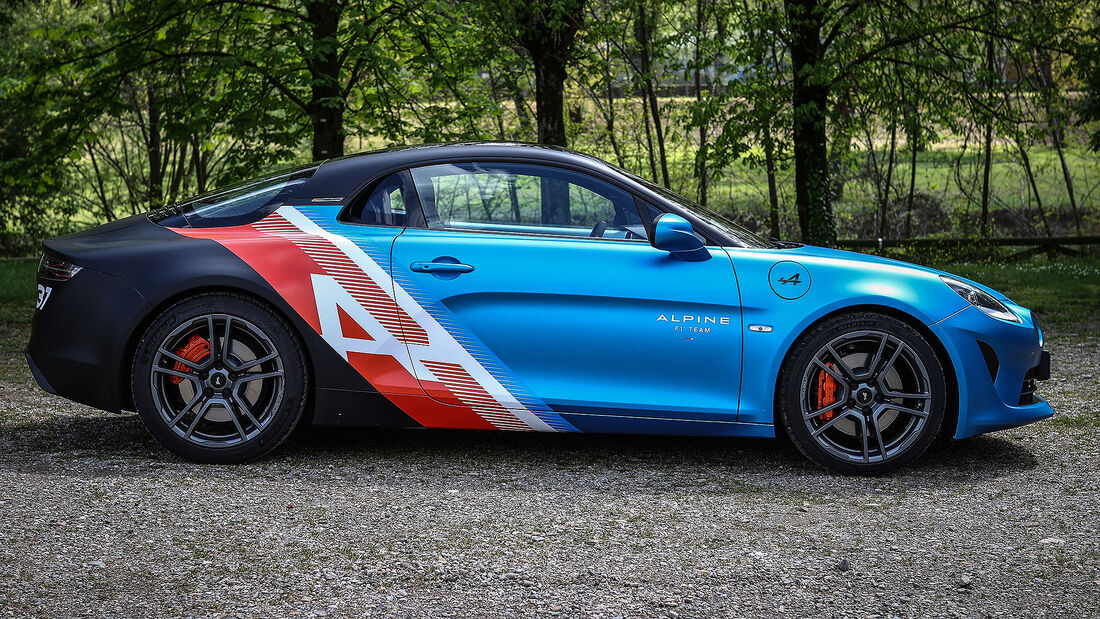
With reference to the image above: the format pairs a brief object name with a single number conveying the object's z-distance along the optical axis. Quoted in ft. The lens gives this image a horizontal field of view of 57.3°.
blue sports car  14.70
